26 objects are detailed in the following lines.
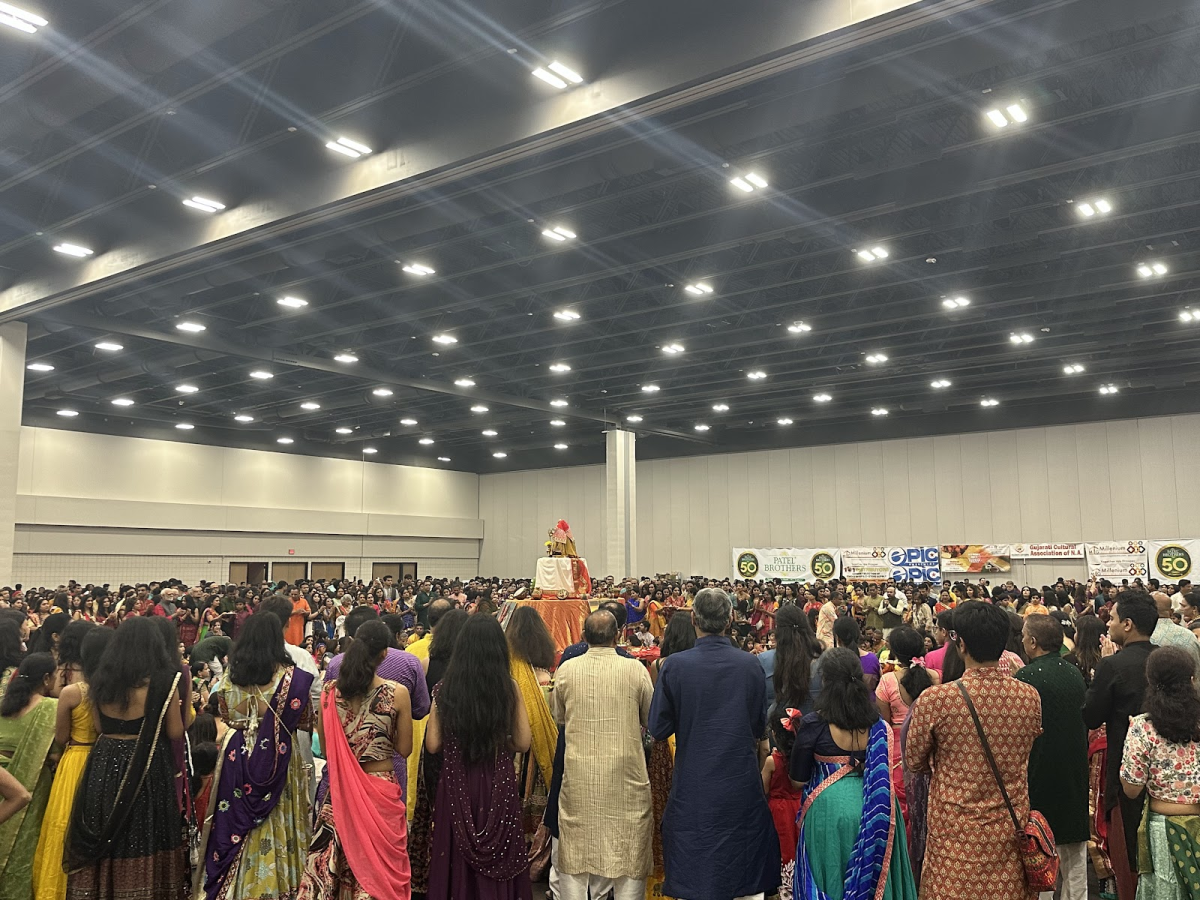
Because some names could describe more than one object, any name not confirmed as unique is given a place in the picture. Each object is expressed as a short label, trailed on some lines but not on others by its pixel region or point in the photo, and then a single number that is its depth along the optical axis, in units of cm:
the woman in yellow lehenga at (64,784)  350
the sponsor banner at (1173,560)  2012
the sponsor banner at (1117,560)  2086
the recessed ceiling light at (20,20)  640
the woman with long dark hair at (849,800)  296
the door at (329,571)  2750
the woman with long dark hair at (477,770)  341
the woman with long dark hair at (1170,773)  301
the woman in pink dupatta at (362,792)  337
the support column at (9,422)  1262
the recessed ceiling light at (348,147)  819
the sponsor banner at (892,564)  2336
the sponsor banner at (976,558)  2259
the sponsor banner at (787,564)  2473
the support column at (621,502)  2286
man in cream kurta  351
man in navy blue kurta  334
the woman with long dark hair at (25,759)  352
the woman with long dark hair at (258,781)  369
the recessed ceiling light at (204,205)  950
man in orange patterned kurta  282
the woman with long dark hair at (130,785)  340
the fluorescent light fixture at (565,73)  699
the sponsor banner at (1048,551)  2180
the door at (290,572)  2647
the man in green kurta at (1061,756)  372
